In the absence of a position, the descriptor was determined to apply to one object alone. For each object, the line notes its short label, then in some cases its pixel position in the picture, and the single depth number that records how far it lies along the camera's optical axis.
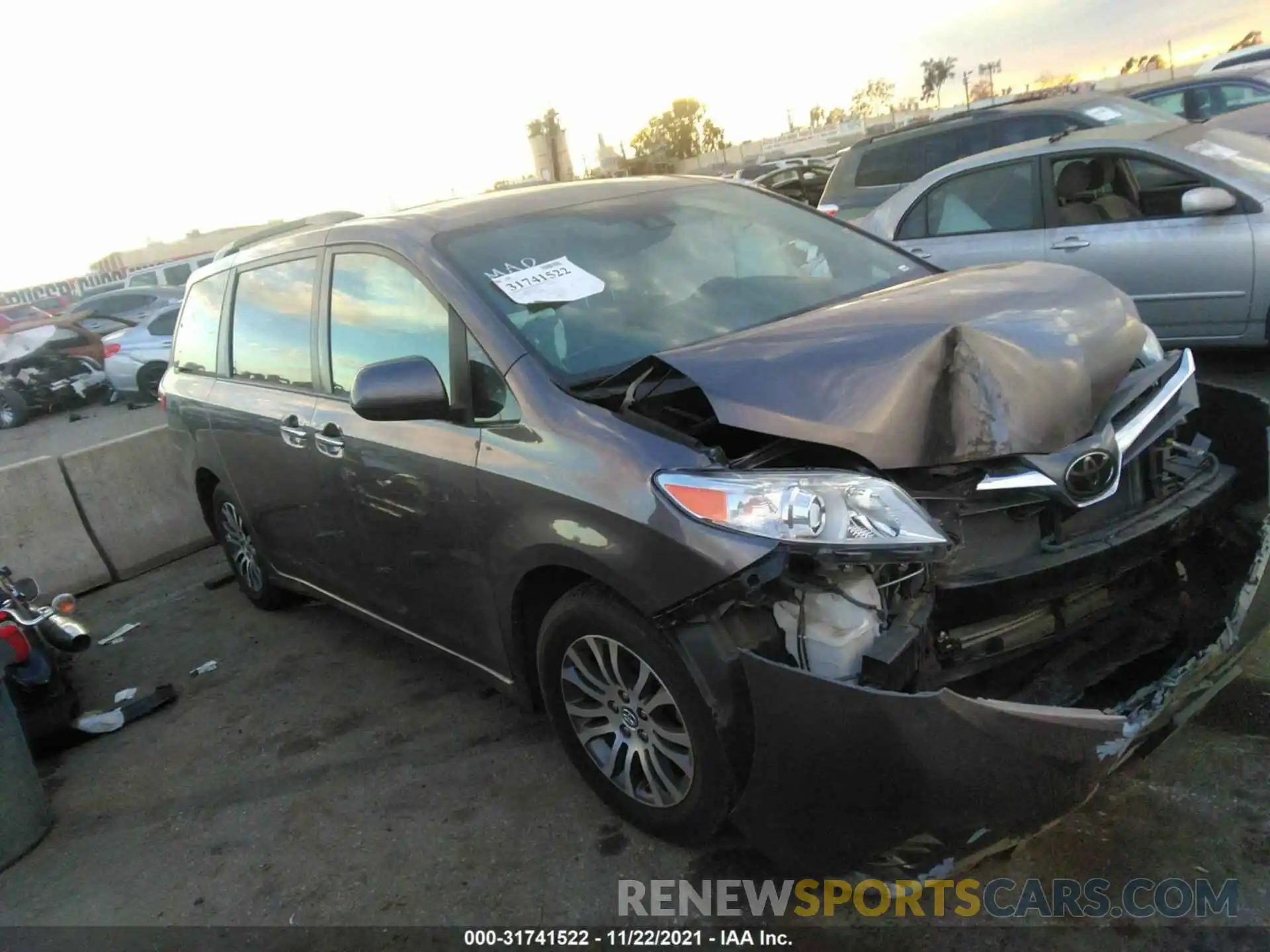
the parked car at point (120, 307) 16.16
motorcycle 4.22
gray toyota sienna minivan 2.12
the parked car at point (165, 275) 25.22
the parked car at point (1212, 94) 10.80
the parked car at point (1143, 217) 5.75
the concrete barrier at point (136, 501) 6.36
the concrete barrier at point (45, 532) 5.95
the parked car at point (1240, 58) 15.04
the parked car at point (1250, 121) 7.79
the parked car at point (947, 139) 8.59
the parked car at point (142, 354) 14.50
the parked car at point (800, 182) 18.39
